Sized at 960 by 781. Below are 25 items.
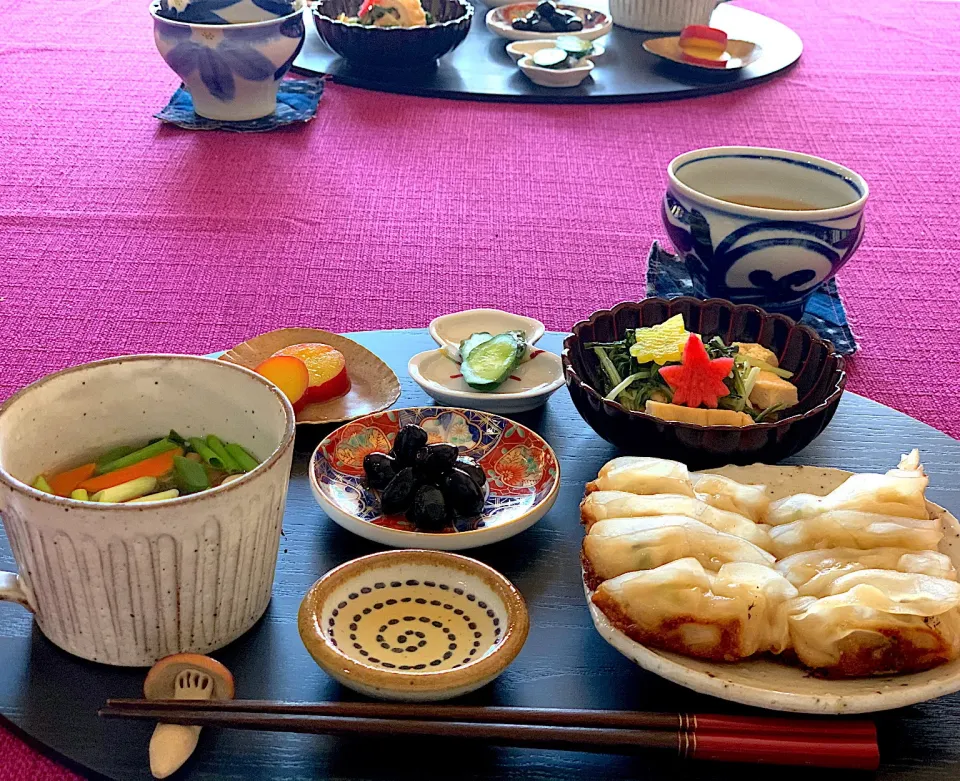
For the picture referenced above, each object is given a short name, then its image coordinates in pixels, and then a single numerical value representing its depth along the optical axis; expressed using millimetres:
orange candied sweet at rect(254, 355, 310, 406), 1007
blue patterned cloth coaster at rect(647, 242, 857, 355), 1562
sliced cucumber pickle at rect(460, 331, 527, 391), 1045
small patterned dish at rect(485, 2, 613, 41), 2689
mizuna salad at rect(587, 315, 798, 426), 985
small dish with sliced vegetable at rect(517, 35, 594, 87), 2535
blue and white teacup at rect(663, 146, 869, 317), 1289
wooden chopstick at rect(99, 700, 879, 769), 635
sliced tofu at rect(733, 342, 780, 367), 1041
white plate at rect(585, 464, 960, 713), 653
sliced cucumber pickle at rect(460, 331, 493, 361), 1083
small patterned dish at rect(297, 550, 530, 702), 658
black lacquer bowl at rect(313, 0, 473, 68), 2496
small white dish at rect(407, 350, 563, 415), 1024
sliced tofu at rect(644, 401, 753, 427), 971
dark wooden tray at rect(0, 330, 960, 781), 649
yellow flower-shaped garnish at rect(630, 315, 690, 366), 1016
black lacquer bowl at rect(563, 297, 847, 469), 904
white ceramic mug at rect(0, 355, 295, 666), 660
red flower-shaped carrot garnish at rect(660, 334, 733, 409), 988
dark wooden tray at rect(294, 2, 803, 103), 2537
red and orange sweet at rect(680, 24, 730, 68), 2611
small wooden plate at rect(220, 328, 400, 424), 1018
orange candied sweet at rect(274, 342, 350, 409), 1026
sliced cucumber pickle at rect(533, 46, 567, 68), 2534
